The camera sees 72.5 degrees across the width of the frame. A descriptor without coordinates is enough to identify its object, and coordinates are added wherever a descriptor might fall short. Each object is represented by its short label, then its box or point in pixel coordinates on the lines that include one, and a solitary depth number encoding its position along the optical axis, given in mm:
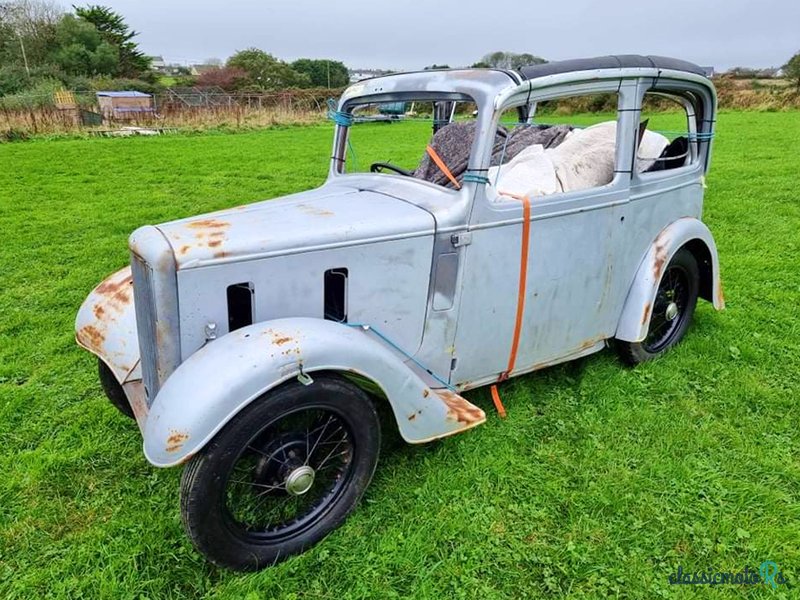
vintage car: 2080
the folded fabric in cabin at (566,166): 3033
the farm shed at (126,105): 19259
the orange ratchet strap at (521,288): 2756
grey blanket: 3004
